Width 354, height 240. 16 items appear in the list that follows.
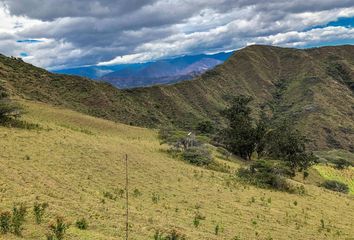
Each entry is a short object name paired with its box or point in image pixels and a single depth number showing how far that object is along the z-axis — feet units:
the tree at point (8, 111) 124.16
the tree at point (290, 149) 181.57
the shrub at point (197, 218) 63.54
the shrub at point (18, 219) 42.65
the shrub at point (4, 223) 41.88
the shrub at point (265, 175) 124.47
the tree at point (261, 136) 197.26
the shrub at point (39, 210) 47.55
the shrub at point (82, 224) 48.92
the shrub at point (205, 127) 296.51
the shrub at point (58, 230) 41.69
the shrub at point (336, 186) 172.24
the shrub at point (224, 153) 176.82
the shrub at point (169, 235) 48.94
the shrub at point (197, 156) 134.51
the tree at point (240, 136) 196.03
